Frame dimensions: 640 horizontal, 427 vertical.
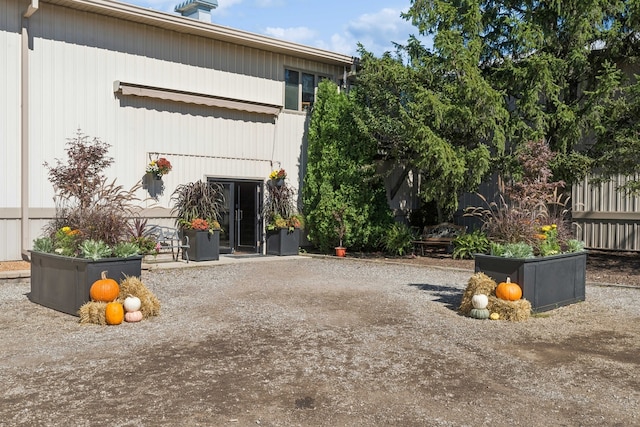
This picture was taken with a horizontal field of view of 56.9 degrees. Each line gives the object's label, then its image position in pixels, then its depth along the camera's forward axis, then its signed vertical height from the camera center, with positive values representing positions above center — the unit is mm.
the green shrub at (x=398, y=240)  14953 -830
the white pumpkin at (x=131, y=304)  7203 -1233
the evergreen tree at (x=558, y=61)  12500 +3359
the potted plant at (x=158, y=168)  13289 +812
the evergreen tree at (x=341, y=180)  15109 +684
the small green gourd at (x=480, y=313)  7535 -1338
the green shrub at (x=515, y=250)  7910 -560
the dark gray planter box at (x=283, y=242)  15000 -930
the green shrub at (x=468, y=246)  14531 -929
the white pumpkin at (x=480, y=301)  7578 -1188
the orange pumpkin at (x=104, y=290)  7207 -1067
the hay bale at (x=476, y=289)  7812 -1066
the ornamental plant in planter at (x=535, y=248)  7891 -550
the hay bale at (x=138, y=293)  7402 -1133
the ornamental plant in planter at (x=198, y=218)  13383 -328
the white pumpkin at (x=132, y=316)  7184 -1375
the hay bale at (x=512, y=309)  7426 -1269
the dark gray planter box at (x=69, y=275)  7383 -945
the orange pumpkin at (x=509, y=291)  7574 -1066
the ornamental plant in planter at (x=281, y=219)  15039 -346
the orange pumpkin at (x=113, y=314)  7016 -1323
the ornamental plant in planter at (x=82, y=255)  7453 -698
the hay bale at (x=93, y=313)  7066 -1332
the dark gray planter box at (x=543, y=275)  7809 -900
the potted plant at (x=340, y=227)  14914 -535
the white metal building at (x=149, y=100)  11781 +2378
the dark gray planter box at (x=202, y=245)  13352 -940
